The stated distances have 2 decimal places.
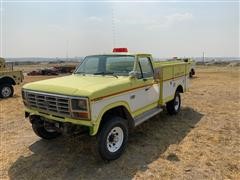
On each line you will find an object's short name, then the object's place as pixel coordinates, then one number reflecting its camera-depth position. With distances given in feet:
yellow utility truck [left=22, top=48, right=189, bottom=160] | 10.53
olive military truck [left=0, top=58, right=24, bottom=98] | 29.32
